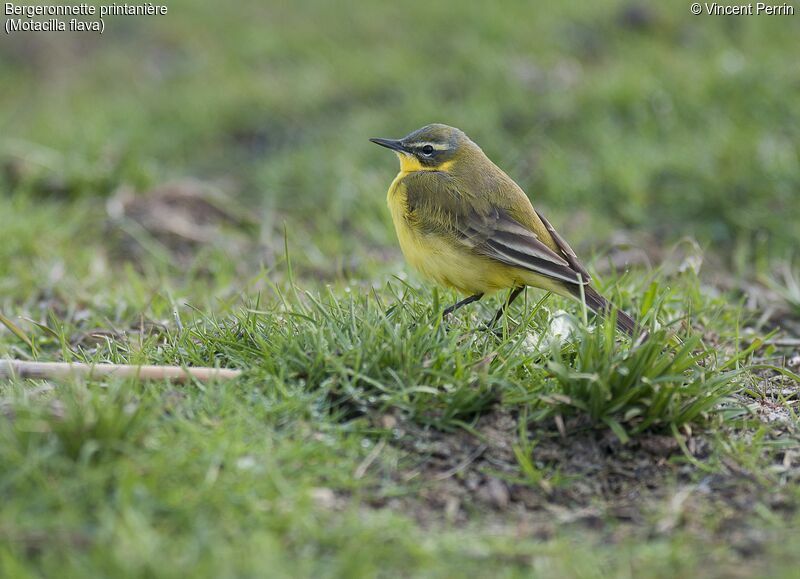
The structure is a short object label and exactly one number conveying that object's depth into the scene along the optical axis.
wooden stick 8.07
